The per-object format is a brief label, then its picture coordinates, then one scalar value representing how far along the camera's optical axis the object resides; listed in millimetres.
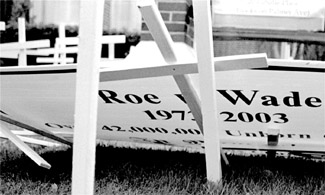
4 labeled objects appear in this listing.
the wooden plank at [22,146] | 2445
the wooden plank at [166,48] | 1601
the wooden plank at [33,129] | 2617
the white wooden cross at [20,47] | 3325
